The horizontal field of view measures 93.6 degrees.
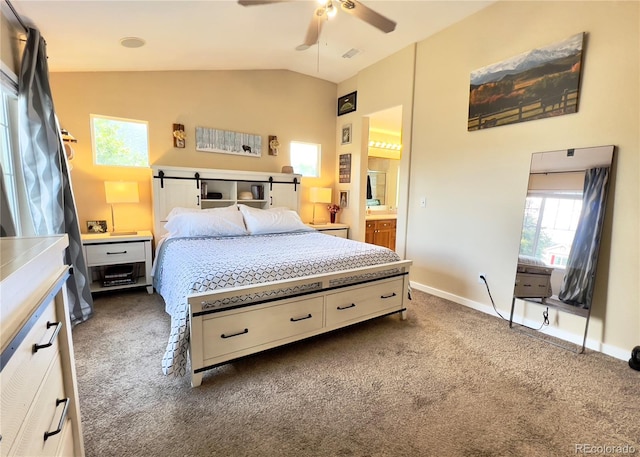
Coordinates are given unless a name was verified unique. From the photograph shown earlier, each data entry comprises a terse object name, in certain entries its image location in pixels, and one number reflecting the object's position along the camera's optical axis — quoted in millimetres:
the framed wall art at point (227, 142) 4098
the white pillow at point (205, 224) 3285
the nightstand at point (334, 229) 4664
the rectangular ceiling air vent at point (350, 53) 3856
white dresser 696
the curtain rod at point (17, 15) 2078
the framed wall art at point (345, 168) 4984
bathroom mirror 6008
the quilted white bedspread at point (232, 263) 1898
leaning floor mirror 2361
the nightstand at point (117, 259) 3168
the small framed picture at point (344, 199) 5051
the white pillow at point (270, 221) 3607
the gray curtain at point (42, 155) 2355
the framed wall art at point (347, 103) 4758
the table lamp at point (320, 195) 4766
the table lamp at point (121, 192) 3299
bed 1878
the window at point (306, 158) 4957
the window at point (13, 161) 2404
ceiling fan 2121
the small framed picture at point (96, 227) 3498
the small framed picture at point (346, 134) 4931
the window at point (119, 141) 3534
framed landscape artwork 2453
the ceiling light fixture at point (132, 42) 2798
